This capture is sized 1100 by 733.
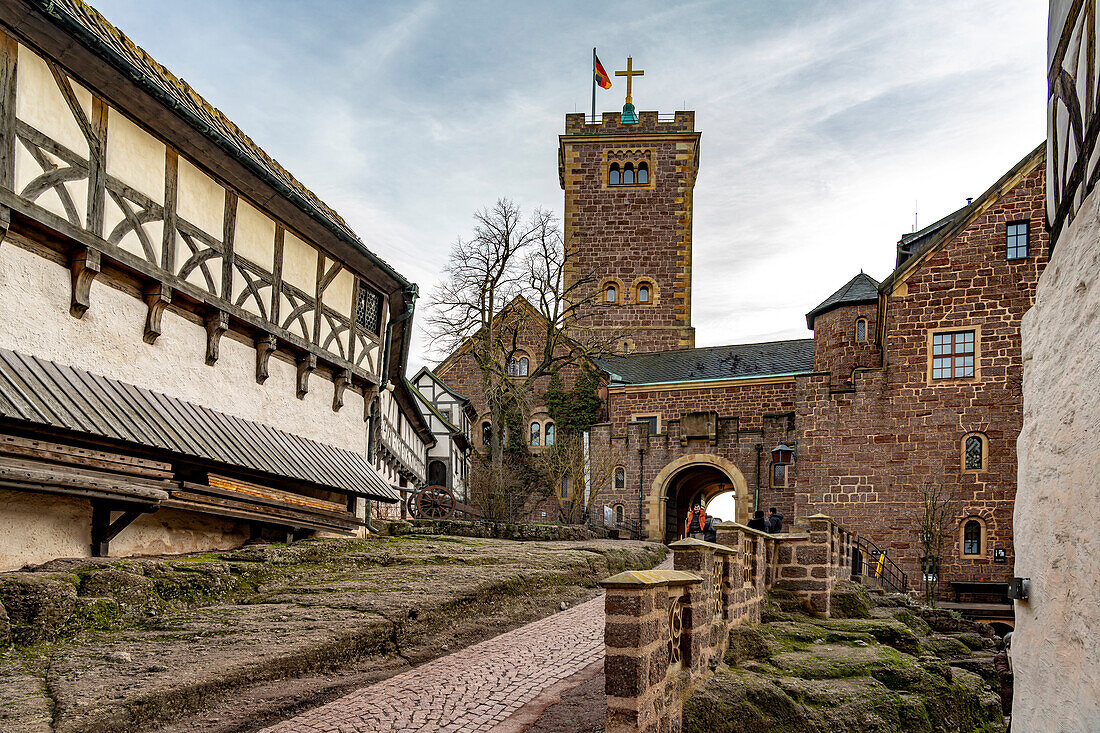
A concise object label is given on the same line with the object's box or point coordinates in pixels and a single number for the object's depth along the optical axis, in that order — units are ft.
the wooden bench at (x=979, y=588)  79.05
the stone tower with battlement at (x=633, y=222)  145.48
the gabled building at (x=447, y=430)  112.78
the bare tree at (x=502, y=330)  108.68
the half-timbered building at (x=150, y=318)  26.76
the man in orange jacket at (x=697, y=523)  63.32
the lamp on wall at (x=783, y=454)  63.82
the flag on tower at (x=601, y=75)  164.06
